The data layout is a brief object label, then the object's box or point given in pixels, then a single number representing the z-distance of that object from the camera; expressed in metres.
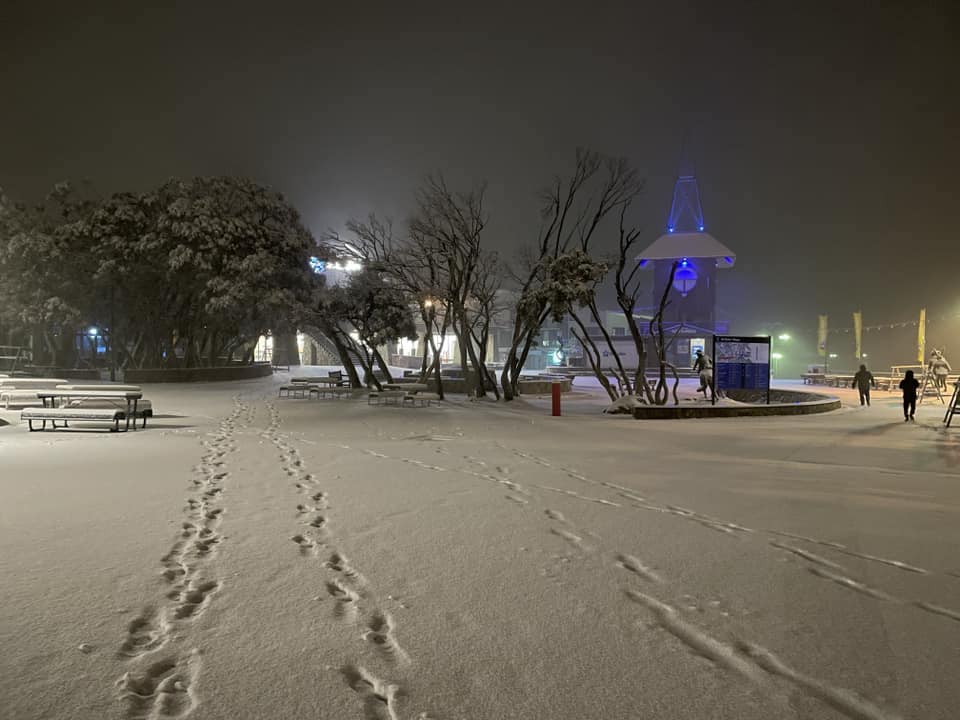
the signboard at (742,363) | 17.83
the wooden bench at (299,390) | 20.95
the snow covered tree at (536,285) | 19.22
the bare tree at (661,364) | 17.11
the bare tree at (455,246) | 20.57
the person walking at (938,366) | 20.94
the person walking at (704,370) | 19.48
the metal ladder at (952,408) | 13.55
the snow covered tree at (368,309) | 21.08
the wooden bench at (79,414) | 11.69
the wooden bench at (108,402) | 13.15
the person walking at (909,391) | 15.08
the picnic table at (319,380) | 20.97
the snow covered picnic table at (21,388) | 14.99
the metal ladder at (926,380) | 19.93
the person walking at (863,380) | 18.95
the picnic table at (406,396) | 17.92
